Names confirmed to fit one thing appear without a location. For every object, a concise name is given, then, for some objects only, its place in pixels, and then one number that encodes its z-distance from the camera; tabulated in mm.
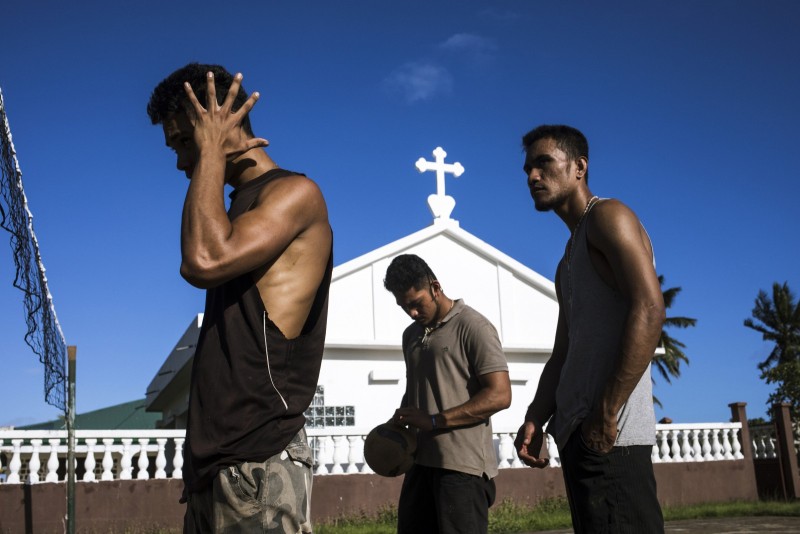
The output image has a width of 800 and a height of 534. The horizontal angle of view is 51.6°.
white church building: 15461
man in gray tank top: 2906
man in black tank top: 2221
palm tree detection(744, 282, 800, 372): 49719
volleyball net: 7902
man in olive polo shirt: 4590
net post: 8398
